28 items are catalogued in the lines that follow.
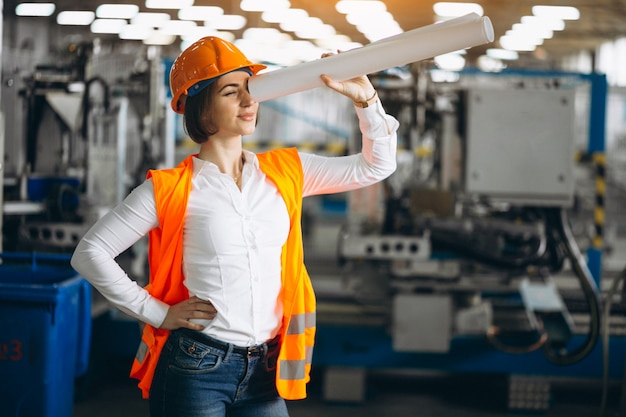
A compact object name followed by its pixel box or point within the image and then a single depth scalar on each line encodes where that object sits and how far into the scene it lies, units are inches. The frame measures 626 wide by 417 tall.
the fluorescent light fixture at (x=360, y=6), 473.7
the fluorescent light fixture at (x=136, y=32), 545.6
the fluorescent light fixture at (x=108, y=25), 537.9
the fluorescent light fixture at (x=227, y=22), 514.1
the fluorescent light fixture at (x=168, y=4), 450.3
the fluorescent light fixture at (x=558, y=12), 506.7
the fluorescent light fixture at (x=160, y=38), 573.9
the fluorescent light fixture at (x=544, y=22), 545.4
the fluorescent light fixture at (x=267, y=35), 569.6
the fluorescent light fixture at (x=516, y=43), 637.3
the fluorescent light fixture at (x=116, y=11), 480.1
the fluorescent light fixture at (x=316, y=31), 562.6
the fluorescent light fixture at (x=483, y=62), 670.5
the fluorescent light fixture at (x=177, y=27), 520.1
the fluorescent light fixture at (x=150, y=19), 493.4
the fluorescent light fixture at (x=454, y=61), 638.5
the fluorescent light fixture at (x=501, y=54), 706.8
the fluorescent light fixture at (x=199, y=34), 556.7
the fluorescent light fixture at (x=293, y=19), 500.1
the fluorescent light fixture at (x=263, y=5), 463.2
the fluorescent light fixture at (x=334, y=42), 623.4
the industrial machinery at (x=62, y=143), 157.8
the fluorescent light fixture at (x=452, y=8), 474.0
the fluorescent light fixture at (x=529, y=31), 577.3
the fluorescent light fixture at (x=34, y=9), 480.4
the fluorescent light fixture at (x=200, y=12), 478.4
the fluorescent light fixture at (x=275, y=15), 494.3
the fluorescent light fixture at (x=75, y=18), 525.0
